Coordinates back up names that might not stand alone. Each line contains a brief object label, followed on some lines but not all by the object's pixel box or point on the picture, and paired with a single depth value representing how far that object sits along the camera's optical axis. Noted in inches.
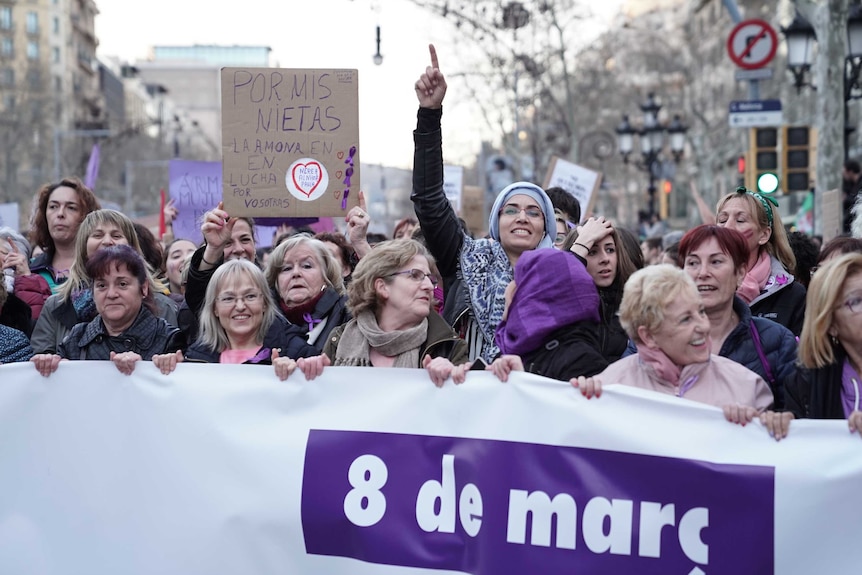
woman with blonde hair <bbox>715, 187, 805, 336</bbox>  201.2
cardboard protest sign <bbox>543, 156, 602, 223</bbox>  420.5
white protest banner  146.5
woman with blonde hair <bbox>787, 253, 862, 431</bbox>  146.6
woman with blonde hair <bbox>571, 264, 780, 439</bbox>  152.7
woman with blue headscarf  192.7
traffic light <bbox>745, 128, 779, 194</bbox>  615.2
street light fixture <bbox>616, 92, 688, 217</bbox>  991.6
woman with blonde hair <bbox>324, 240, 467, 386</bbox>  180.5
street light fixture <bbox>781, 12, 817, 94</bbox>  607.8
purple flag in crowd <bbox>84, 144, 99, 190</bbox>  521.7
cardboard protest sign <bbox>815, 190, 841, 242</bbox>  365.7
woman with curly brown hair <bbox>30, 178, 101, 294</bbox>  257.8
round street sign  658.8
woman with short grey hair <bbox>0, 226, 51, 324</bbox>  231.8
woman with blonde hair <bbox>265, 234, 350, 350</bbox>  217.5
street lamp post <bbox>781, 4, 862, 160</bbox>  572.9
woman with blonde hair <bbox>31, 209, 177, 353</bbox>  210.4
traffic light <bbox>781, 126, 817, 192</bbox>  601.3
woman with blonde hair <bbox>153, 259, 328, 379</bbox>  190.9
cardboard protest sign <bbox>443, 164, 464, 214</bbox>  521.0
